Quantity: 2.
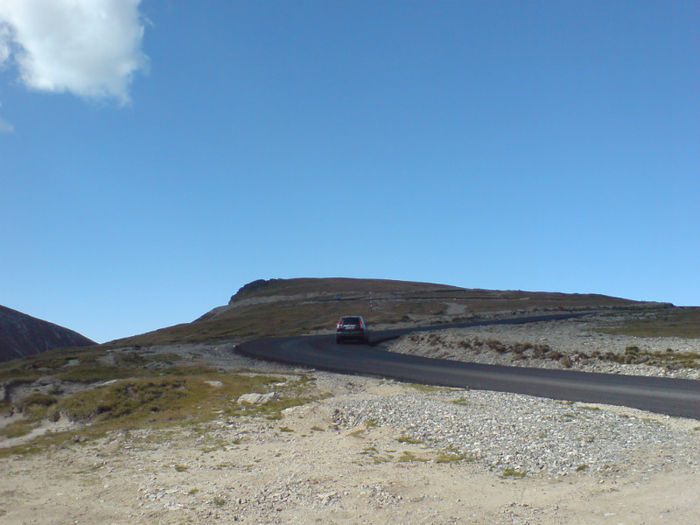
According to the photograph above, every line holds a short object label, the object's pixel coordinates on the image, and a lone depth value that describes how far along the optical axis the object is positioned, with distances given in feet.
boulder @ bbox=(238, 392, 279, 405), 54.08
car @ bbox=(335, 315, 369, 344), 139.03
